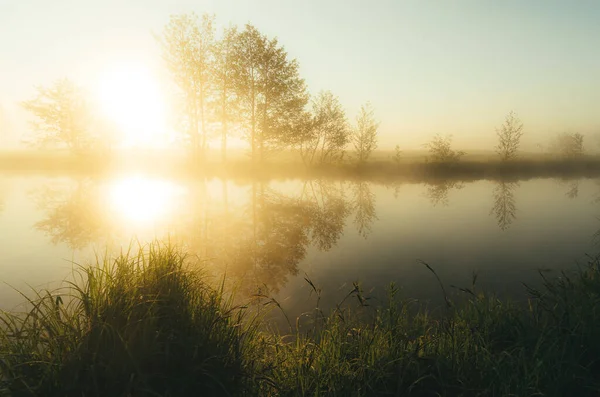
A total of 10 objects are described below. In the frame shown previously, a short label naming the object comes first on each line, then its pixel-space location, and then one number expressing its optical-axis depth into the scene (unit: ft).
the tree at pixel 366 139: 162.81
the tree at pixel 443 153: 149.89
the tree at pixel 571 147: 192.24
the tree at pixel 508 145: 166.61
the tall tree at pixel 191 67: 119.55
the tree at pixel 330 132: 159.63
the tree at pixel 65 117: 162.81
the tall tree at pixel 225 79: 124.06
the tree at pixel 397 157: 155.74
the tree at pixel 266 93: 124.77
